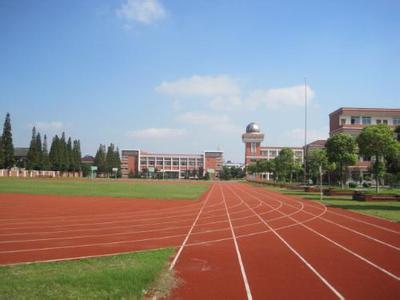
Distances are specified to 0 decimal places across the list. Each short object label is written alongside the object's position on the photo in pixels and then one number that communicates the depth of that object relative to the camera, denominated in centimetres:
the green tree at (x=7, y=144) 8862
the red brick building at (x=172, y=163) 16838
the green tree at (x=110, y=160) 13925
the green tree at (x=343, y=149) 4669
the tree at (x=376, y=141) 3850
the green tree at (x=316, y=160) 6291
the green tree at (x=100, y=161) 13688
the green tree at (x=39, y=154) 10094
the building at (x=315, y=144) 11421
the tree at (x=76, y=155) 11662
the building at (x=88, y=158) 17895
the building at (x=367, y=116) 8038
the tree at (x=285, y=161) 7594
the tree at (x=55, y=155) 10731
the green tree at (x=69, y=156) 11194
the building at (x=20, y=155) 11250
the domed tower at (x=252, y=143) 15325
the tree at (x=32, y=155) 10006
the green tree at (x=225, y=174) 15749
